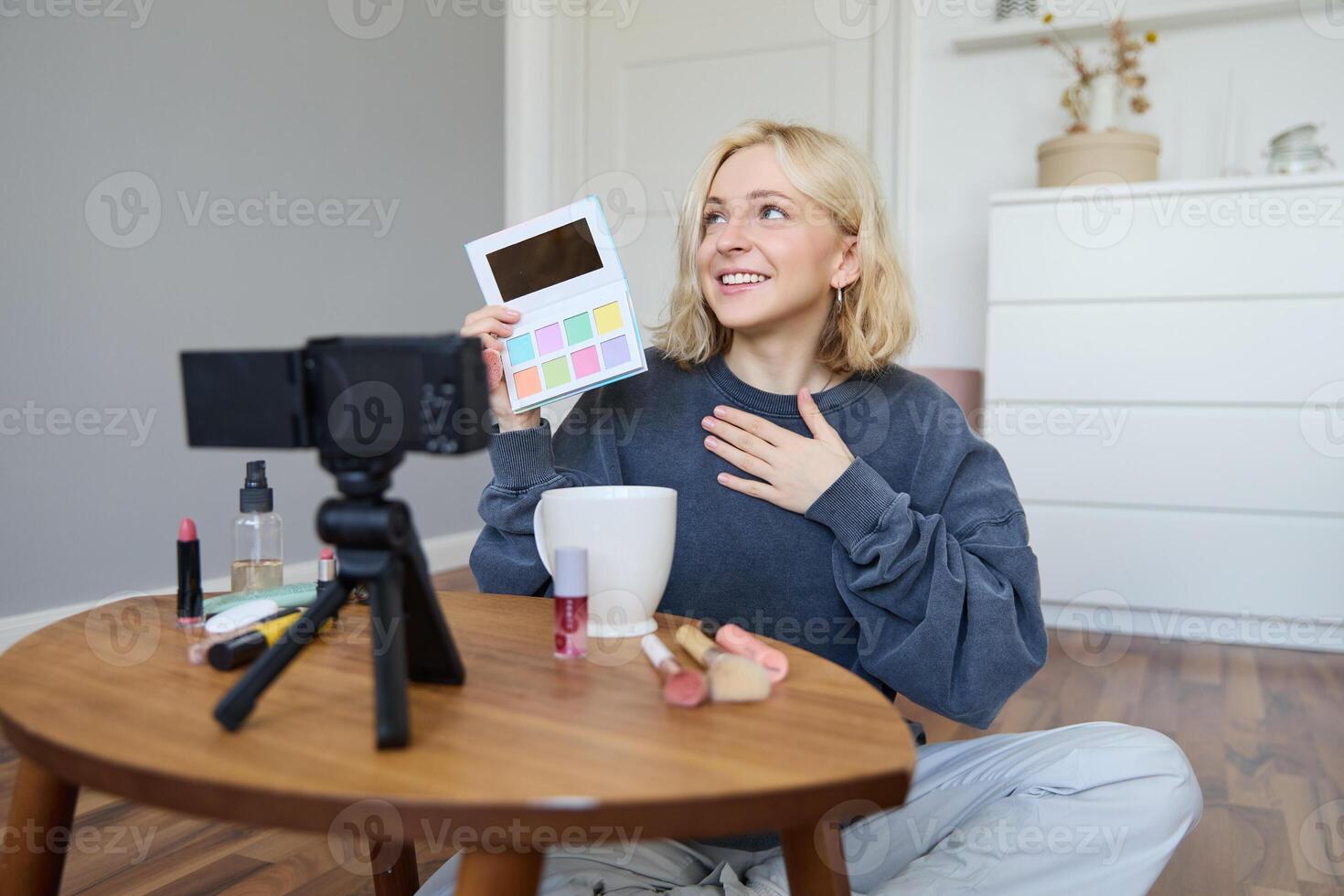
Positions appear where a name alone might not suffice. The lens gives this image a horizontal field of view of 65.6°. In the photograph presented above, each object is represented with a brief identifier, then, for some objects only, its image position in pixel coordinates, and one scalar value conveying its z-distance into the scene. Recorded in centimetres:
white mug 74
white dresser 264
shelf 293
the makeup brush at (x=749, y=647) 66
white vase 291
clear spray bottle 98
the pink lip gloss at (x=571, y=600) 70
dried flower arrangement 297
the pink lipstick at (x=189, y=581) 83
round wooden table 46
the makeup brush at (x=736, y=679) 61
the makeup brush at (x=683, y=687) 60
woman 92
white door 348
